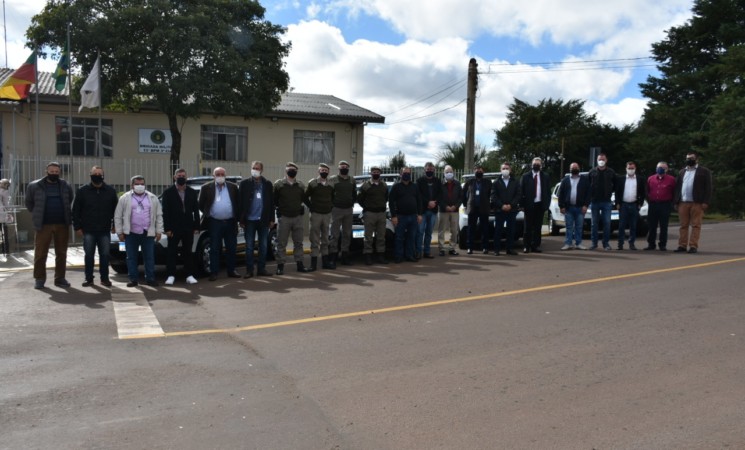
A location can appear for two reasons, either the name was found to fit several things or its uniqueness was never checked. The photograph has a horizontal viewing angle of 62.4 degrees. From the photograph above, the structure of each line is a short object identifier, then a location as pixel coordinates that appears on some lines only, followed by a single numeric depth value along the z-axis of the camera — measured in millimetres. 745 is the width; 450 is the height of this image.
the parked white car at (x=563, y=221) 16438
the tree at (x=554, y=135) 47688
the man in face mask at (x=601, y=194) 13125
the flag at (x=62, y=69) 15406
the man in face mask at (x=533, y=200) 13055
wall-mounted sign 24817
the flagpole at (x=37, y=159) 15092
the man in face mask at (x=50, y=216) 9680
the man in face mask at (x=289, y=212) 10880
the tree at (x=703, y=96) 36438
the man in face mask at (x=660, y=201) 12969
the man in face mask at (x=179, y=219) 10117
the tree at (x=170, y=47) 17281
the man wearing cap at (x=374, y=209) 11625
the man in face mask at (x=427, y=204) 12297
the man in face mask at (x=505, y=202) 12719
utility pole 20797
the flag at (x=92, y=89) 15531
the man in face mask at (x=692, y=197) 12430
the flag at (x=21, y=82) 14664
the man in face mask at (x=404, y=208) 11867
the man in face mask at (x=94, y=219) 9906
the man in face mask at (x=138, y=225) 9789
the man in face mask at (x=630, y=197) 13109
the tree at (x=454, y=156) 34906
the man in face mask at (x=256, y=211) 10539
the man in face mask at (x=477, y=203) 12789
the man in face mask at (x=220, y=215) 10344
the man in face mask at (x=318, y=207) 11109
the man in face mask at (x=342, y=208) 11305
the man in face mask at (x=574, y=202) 13100
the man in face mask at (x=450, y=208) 12711
